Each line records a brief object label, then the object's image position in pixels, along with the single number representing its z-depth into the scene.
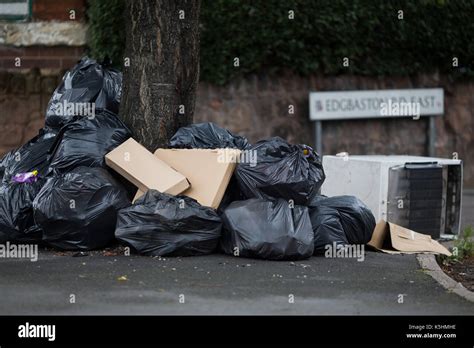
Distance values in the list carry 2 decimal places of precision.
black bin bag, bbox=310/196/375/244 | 16.25
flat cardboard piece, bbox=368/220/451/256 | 16.97
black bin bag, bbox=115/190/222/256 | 14.87
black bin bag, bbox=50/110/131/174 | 16.06
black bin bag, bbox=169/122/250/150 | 16.55
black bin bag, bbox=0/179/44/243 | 15.92
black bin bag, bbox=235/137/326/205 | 15.50
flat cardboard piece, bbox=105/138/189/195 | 15.63
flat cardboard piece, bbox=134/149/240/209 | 15.62
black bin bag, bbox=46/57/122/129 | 17.52
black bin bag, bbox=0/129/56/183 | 16.83
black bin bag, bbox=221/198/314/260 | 14.99
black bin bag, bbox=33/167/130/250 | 15.27
